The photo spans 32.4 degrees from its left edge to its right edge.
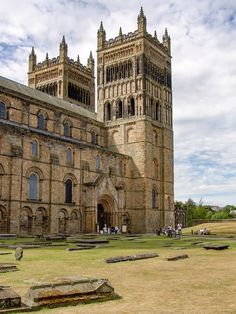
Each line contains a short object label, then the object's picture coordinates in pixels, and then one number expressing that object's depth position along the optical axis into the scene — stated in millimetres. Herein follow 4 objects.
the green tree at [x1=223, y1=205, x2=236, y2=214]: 183250
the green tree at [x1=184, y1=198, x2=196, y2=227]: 94000
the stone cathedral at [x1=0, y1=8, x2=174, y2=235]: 45781
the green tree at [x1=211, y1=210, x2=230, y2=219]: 114862
